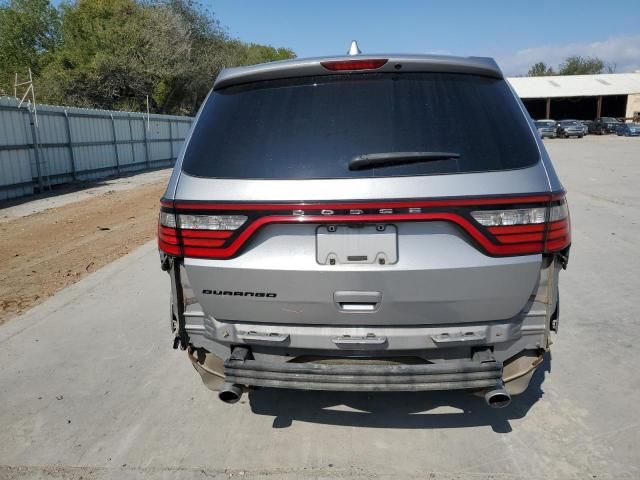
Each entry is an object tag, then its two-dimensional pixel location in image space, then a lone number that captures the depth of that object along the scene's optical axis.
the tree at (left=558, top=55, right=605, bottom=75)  87.56
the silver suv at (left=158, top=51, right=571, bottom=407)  2.16
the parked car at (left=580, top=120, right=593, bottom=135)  46.16
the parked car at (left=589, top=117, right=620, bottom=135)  44.81
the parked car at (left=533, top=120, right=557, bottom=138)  42.50
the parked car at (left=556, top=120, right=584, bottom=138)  42.44
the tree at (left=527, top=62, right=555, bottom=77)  95.71
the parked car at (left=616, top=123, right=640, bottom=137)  40.81
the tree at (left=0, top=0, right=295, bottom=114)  32.25
